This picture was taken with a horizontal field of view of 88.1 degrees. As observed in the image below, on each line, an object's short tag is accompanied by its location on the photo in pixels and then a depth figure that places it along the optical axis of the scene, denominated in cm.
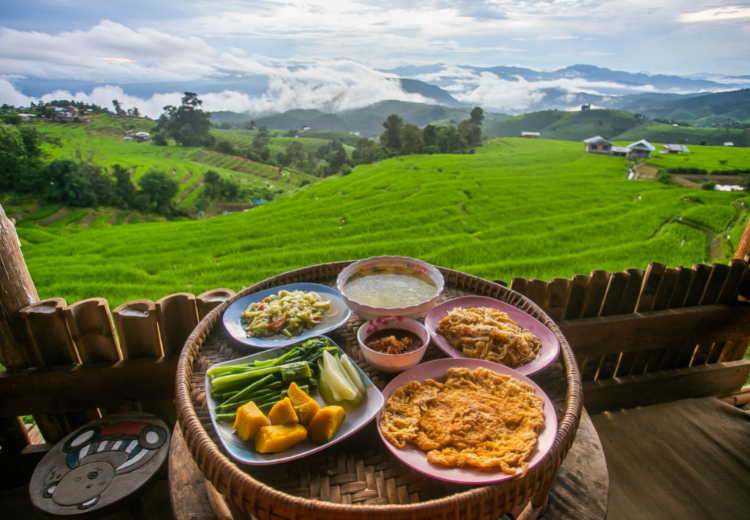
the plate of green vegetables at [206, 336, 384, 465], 44
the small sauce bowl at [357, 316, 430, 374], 54
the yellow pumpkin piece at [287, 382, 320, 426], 45
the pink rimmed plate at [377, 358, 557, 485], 39
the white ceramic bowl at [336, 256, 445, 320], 59
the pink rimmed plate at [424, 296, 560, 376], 56
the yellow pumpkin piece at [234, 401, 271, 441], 43
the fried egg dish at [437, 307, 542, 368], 57
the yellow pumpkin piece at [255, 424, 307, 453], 42
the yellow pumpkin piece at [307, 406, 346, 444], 43
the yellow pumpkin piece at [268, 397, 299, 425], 44
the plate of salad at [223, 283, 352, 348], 63
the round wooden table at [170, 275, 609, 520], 43
